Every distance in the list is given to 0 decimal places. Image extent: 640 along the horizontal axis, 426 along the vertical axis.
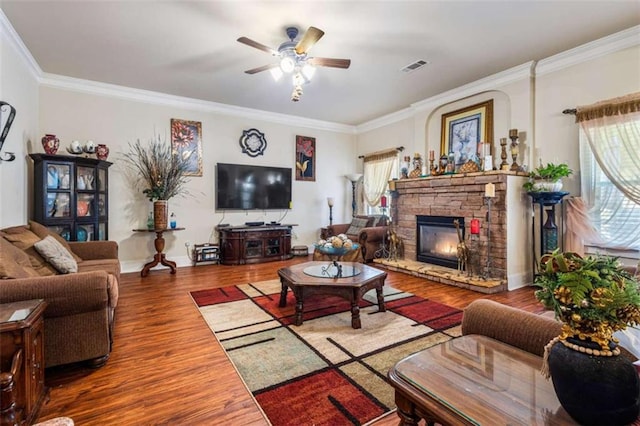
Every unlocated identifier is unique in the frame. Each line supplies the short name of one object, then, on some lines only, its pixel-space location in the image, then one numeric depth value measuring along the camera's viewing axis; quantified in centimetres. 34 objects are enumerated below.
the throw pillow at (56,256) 259
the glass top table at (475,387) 86
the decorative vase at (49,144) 386
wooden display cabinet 372
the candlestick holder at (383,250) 561
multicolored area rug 166
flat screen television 558
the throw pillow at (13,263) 187
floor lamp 686
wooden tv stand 539
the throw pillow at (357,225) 608
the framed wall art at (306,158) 646
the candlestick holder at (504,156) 402
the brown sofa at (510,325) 125
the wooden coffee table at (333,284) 266
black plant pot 76
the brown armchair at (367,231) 550
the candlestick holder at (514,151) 395
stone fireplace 387
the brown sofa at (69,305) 180
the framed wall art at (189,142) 519
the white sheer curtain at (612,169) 320
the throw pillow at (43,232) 298
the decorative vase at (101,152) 433
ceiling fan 297
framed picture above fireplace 452
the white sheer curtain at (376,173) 629
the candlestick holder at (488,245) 397
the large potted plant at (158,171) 465
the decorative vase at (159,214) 461
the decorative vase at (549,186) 361
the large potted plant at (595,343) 77
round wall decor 582
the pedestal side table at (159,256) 462
